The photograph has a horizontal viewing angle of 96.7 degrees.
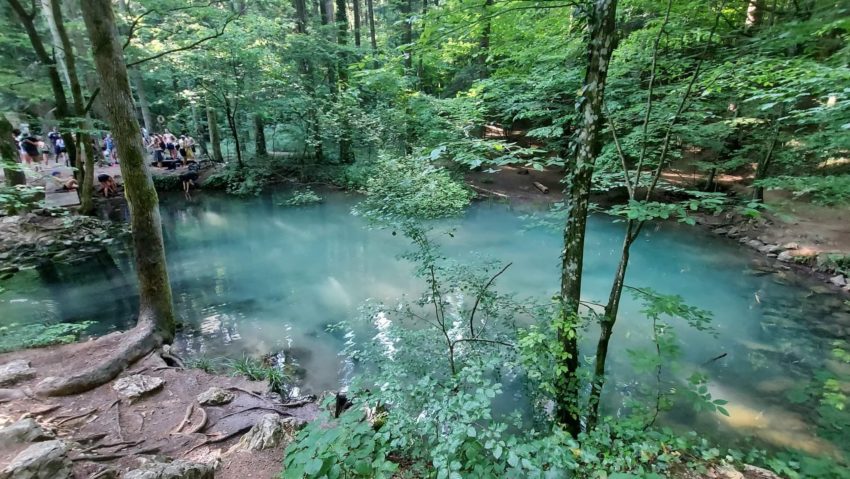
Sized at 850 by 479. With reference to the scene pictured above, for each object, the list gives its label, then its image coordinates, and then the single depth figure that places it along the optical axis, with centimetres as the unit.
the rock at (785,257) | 884
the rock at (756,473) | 287
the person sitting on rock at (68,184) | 1207
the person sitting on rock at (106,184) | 1232
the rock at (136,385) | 404
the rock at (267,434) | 340
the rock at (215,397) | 413
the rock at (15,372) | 383
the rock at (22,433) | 255
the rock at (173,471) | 251
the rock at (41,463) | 223
